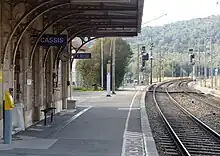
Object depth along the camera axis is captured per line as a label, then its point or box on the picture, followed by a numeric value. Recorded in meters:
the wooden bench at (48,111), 15.78
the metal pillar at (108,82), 37.84
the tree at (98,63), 58.34
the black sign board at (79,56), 25.38
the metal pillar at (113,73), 45.52
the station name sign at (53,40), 15.87
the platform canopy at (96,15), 16.34
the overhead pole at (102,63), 54.46
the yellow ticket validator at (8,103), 11.20
